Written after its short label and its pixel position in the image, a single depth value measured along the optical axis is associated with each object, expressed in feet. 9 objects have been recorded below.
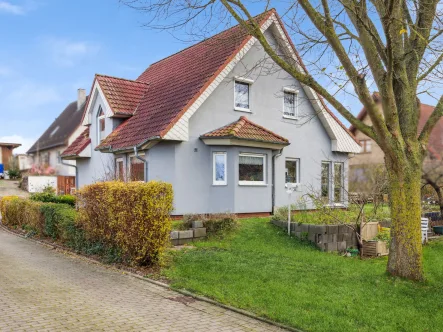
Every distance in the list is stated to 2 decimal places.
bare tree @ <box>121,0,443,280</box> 25.07
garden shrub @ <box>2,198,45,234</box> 48.62
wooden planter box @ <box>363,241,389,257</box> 38.93
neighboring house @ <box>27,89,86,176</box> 142.82
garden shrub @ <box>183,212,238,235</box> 43.06
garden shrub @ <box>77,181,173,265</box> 29.96
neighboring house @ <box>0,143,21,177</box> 178.19
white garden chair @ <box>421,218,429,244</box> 45.34
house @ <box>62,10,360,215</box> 54.60
